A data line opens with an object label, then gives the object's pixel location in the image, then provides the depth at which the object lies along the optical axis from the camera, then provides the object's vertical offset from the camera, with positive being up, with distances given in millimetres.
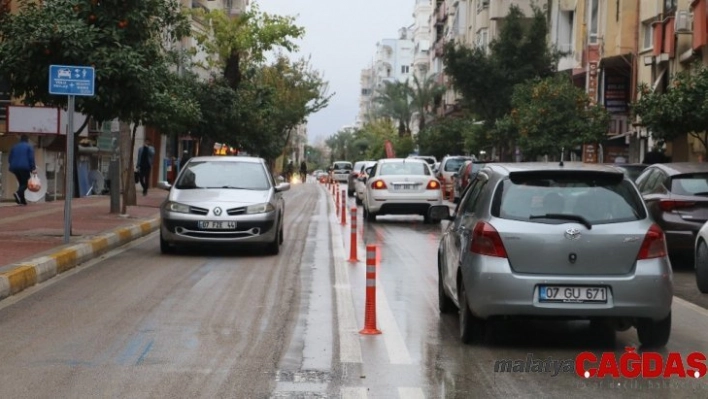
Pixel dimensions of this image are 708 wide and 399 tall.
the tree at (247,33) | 41469 +4796
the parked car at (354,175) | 42062 -623
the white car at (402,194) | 26281 -784
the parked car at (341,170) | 77312 -783
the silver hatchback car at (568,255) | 8602 -708
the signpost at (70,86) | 15938 +968
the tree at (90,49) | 17078 +1638
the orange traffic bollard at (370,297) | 9445 -1194
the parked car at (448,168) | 40344 -194
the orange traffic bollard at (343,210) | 25203 -1175
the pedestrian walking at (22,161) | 26078 -267
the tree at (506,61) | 48000 +4619
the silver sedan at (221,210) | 16578 -842
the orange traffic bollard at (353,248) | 16250 -1339
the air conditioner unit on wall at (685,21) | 30062 +4151
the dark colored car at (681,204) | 15852 -508
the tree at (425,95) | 85894 +5406
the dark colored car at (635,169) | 20812 -8
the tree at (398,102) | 91750 +5091
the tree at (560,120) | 36562 +1579
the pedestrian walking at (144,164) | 36250 -360
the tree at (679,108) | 24219 +1407
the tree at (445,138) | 69000 +1586
